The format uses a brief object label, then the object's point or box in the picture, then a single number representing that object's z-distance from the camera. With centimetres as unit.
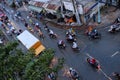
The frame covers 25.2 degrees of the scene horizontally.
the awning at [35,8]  4925
